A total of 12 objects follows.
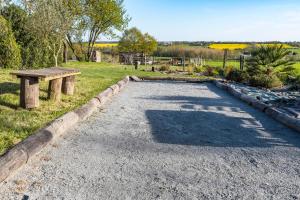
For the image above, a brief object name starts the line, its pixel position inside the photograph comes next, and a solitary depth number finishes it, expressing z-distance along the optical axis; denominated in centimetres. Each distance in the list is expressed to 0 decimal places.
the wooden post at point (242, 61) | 1317
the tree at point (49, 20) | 1132
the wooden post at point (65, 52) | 1762
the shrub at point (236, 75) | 1137
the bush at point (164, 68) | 1617
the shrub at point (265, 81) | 1021
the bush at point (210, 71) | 1426
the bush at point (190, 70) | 1507
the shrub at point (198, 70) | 1592
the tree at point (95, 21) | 2107
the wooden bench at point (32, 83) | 427
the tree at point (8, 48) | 886
